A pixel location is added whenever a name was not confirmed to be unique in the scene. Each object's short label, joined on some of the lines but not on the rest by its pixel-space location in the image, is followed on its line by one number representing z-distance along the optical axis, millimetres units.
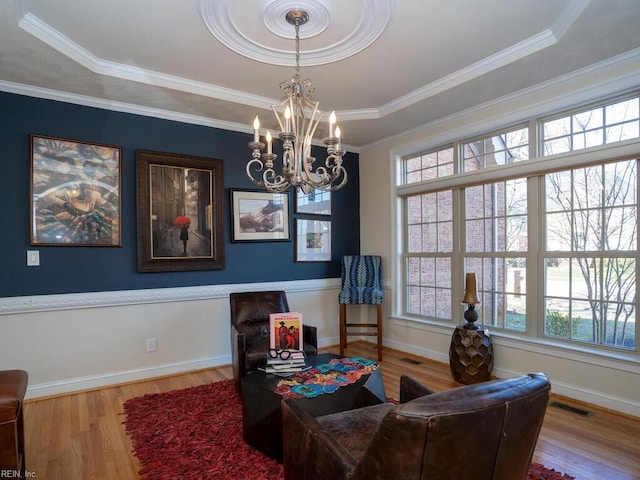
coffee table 2139
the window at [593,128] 2828
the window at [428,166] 4145
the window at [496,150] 3477
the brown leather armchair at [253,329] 3039
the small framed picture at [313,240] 4605
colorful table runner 2184
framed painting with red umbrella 3625
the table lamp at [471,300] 3434
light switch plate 3135
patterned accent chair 4395
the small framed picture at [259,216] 4148
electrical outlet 3645
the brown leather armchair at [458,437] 996
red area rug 2086
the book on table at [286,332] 2820
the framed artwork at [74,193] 3168
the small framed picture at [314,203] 4602
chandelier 2145
